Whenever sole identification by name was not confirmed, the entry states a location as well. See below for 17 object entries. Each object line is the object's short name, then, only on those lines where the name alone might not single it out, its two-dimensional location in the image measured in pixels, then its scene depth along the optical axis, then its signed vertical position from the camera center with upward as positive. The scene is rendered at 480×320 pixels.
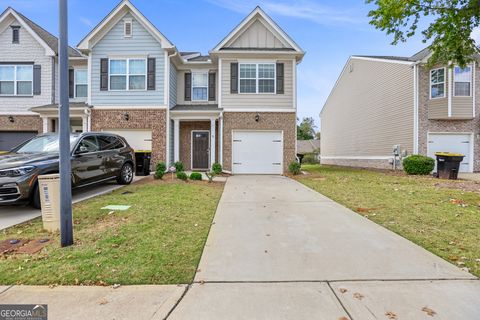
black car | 5.80 -0.20
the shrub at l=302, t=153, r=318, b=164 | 34.94 -0.35
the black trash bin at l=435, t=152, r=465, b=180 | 12.69 -0.37
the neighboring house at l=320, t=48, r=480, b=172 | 14.89 +2.76
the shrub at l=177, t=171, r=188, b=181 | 10.63 -0.78
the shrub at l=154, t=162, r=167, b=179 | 10.66 -0.59
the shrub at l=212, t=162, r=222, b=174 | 12.40 -0.55
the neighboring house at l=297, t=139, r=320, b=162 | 51.47 +2.13
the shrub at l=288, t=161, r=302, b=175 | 13.34 -0.56
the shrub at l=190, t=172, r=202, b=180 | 10.88 -0.79
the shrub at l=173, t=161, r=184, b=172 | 11.58 -0.47
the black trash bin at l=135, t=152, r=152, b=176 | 12.40 -0.34
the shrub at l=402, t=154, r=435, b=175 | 13.81 -0.36
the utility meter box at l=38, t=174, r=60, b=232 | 4.54 -0.76
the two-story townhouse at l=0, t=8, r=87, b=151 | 14.56 +4.06
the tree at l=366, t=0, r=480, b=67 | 9.43 +4.70
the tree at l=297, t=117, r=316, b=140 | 67.69 +6.92
